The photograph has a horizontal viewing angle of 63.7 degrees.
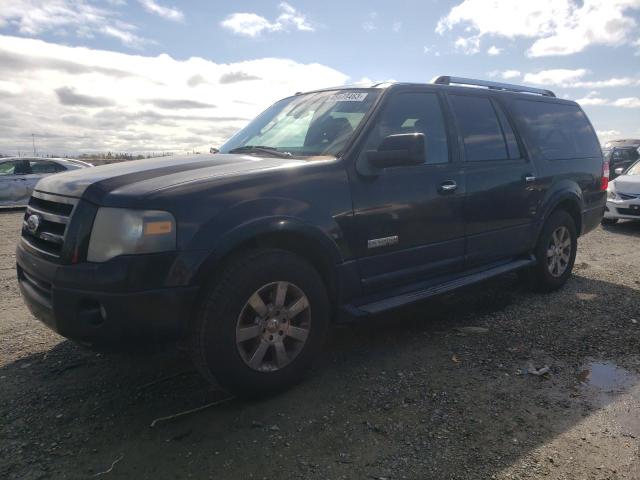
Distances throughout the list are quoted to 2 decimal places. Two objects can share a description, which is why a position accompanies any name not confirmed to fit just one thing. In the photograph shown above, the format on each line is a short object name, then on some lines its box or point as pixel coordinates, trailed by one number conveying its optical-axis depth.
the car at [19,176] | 13.22
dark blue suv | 2.65
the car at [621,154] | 17.31
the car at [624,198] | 9.58
